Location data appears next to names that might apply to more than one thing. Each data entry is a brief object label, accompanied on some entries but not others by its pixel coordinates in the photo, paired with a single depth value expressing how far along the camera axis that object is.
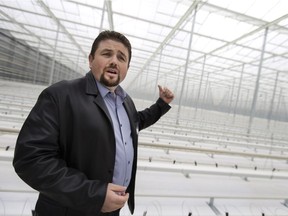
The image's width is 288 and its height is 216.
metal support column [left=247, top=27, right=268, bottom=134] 9.05
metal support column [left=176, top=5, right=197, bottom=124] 8.11
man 0.99
